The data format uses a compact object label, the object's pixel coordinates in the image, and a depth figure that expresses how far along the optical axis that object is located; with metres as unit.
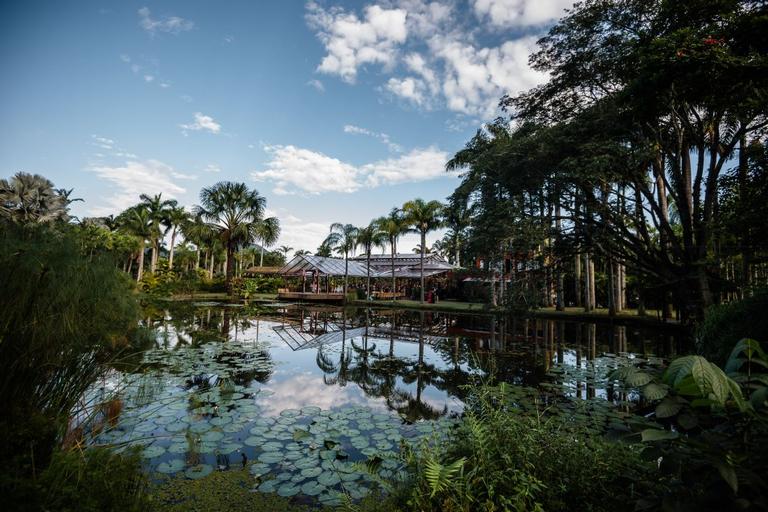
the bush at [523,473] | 2.41
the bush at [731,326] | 5.61
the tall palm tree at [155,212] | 37.81
